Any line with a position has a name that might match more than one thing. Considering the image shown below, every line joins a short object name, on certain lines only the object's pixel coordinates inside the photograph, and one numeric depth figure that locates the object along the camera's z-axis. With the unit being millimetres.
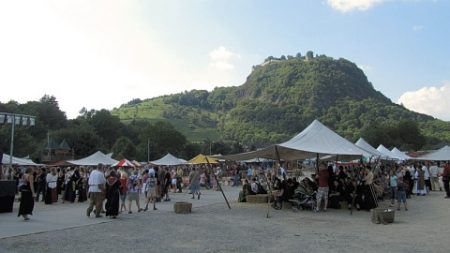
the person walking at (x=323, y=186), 15406
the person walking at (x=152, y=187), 16281
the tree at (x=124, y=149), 74981
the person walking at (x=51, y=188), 18719
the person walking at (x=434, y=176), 27609
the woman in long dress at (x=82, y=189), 20344
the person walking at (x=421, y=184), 23734
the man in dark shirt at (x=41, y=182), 19772
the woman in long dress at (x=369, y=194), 15977
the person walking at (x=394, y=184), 16781
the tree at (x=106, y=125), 102438
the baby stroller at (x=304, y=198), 16359
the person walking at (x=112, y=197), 13422
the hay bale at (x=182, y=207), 15242
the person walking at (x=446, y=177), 20797
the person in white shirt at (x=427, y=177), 24594
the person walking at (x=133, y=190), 15188
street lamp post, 20453
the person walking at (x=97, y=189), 13477
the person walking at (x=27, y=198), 12781
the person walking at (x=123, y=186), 15305
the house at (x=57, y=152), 66706
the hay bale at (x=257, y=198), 18844
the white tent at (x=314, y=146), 16031
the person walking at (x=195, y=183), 22281
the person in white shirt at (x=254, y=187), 19906
